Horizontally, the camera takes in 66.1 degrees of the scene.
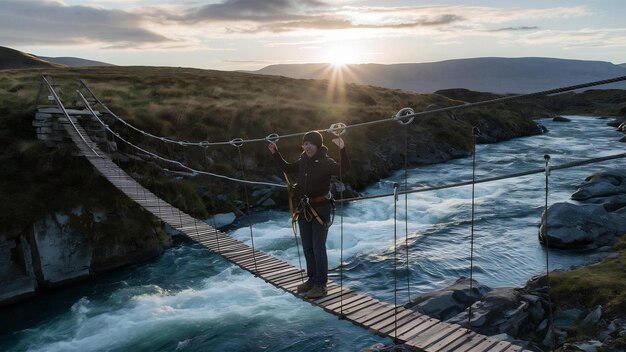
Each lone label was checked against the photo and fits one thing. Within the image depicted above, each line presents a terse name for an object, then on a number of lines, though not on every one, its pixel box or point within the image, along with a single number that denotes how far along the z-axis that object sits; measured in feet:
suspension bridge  19.01
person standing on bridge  21.70
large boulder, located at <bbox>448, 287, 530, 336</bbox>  32.37
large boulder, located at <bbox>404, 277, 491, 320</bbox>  35.94
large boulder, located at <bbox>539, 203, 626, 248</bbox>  49.34
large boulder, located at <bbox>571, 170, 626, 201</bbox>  66.06
